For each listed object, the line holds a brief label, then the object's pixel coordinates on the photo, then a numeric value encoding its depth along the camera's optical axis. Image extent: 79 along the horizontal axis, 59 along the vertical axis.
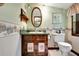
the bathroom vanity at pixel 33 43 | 1.74
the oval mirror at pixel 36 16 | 1.73
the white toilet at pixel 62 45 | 1.73
